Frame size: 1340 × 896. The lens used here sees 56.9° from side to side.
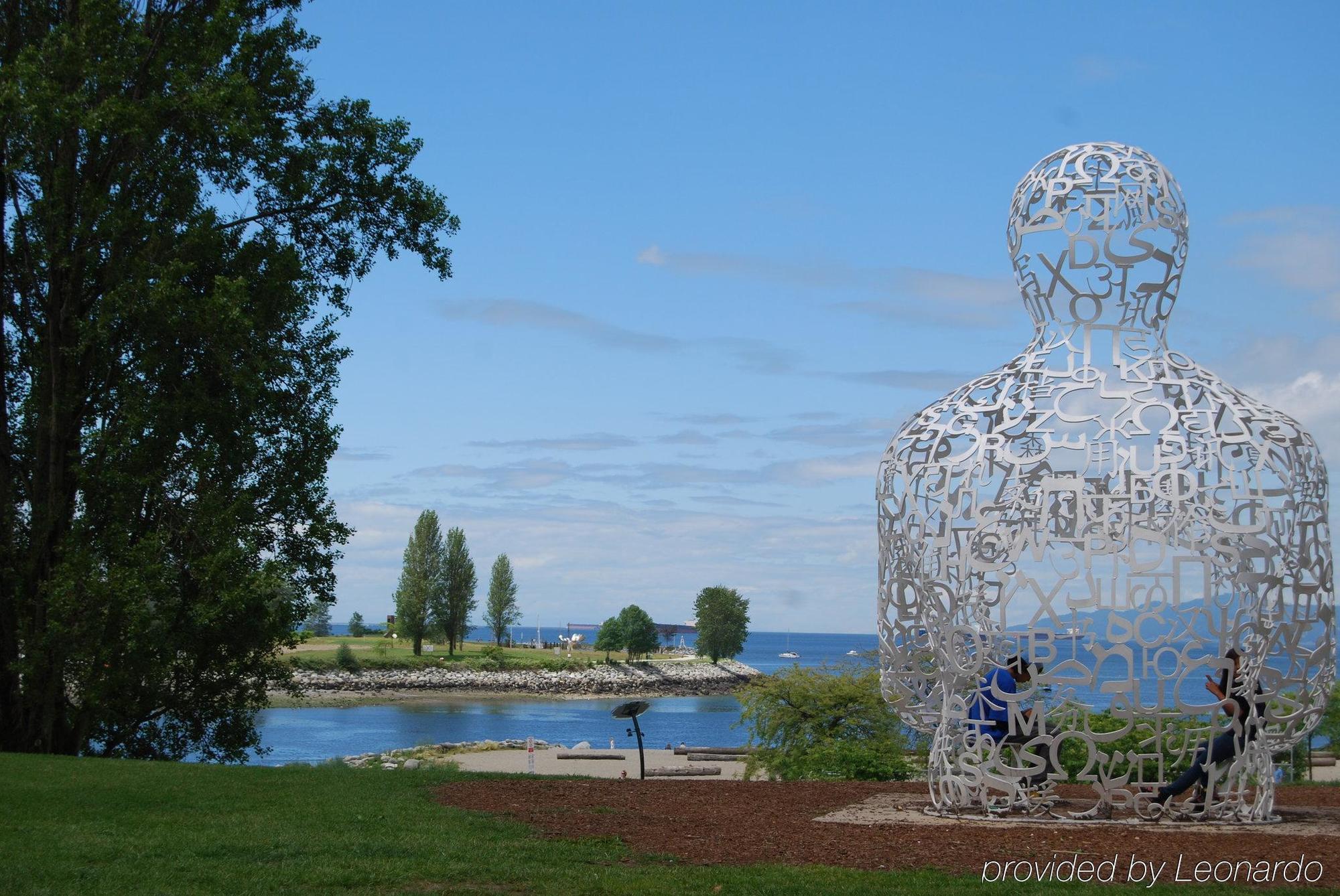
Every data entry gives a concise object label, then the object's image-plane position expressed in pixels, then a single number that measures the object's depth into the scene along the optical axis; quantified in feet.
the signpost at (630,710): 53.47
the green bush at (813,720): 55.16
